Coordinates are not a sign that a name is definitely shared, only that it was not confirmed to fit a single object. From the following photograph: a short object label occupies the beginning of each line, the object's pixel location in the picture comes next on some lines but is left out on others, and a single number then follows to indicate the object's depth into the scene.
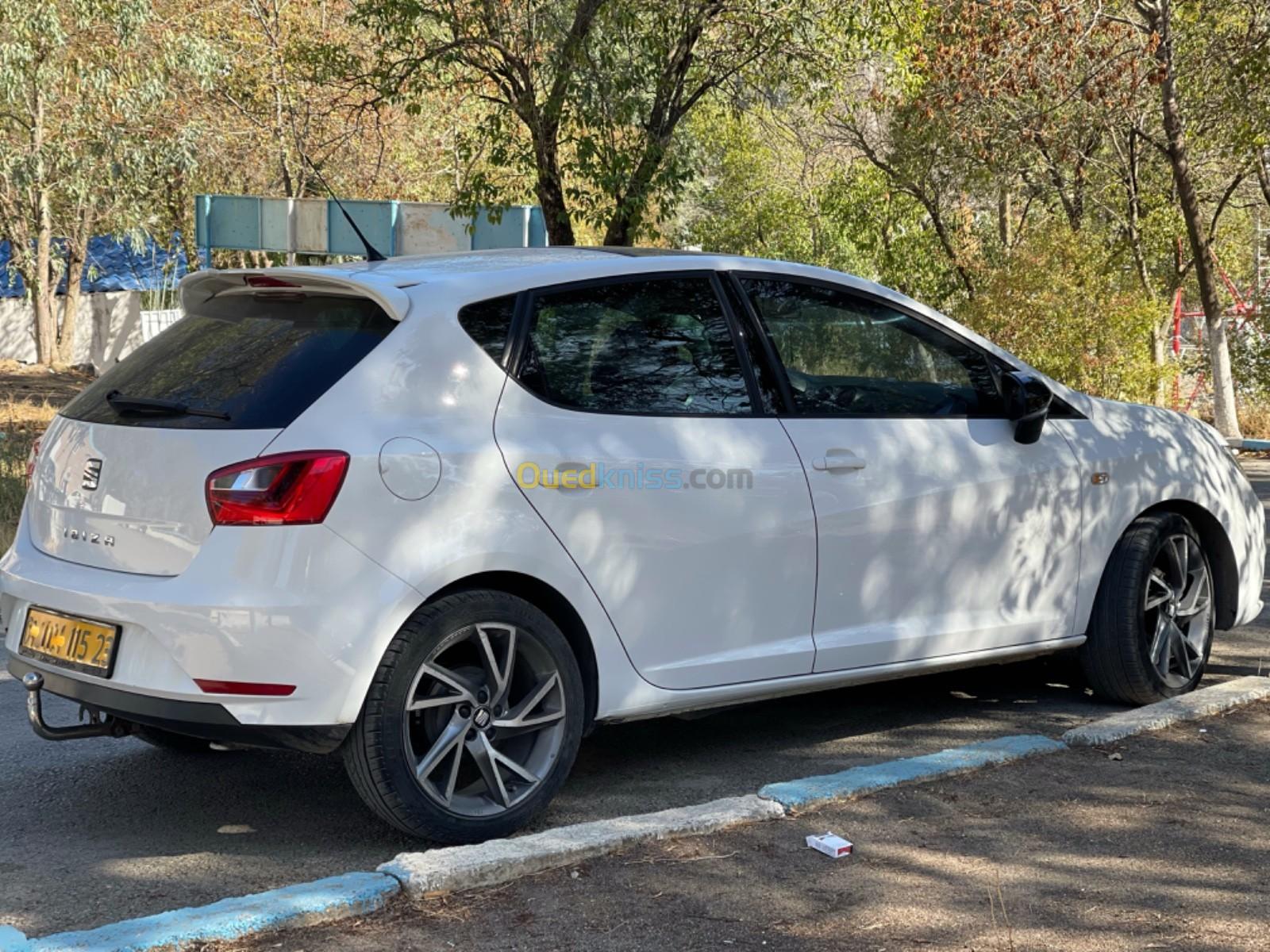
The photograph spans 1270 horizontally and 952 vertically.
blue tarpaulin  37.22
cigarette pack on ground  4.48
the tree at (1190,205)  18.70
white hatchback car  4.30
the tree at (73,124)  24.50
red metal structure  23.31
